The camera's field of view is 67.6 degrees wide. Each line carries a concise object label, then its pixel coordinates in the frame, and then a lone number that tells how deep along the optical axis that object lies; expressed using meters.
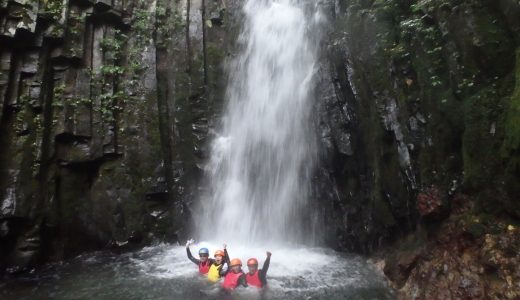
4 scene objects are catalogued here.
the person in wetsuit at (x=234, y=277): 7.38
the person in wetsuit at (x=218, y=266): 7.86
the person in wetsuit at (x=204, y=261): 8.19
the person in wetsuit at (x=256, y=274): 7.36
